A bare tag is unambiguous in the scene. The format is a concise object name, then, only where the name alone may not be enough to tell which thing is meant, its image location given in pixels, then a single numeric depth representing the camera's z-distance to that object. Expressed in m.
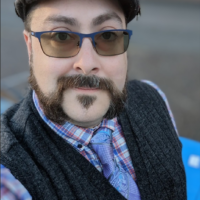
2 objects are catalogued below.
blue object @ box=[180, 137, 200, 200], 0.56
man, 0.33
